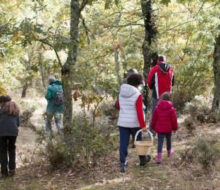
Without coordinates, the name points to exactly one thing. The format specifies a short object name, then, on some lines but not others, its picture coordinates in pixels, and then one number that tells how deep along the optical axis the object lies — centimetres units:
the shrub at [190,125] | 971
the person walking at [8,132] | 688
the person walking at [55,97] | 1005
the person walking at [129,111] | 604
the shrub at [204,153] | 584
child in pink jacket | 653
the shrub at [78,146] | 652
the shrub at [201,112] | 1073
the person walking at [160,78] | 788
